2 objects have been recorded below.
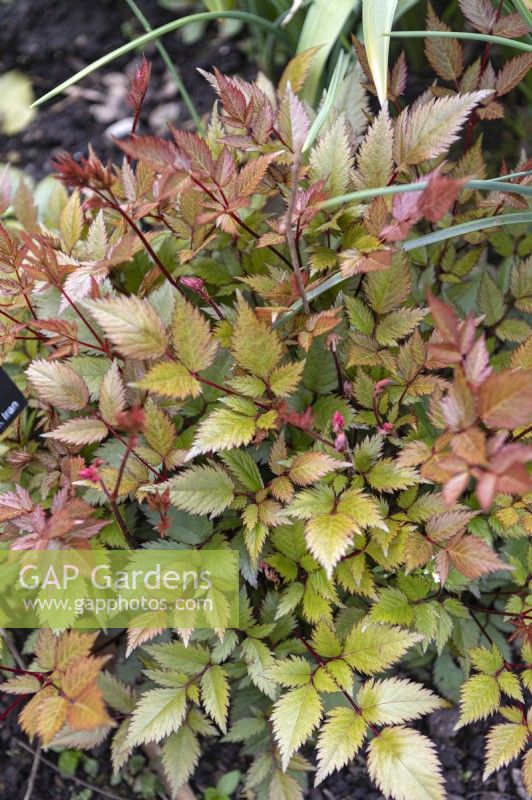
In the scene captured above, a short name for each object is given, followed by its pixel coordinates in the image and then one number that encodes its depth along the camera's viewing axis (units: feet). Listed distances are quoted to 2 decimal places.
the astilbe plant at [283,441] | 2.86
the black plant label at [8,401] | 2.99
